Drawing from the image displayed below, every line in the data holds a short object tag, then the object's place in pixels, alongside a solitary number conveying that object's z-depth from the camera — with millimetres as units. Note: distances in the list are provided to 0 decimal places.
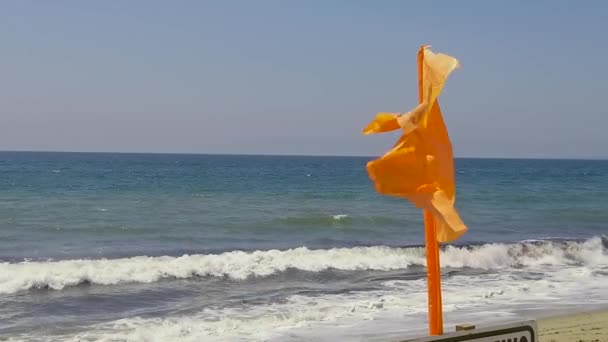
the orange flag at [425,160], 3328
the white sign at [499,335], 3307
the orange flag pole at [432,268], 3408
